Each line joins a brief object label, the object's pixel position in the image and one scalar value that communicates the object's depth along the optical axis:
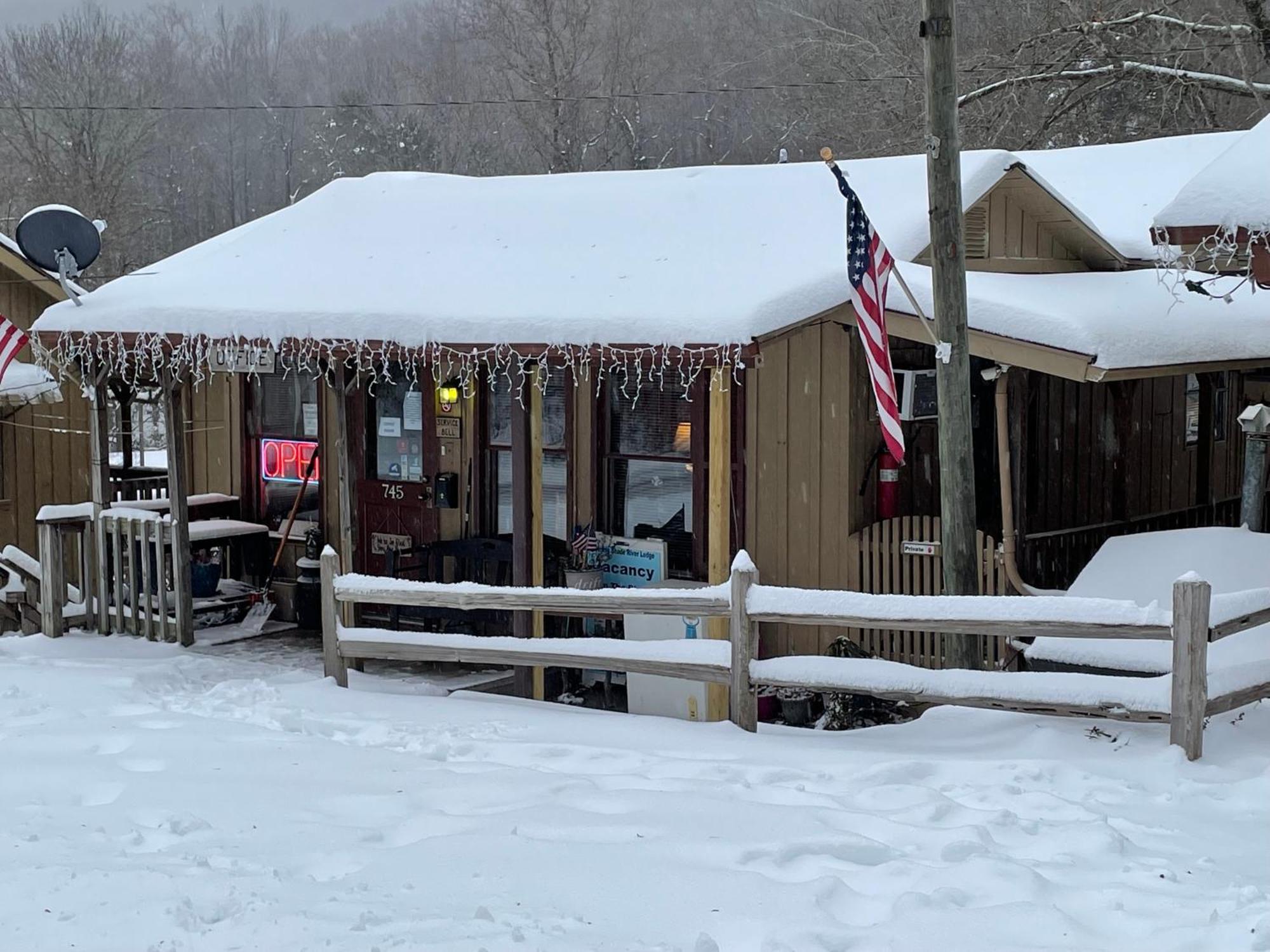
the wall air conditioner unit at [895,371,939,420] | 10.33
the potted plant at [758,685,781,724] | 10.08
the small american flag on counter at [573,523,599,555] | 11.34
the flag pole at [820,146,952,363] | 7.83
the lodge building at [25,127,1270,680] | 9.31
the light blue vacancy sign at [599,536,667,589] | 11.23
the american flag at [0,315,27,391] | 12.20
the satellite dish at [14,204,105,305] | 11.50
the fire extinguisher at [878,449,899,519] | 10.14
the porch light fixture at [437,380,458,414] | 12.48
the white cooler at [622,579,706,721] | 9.59
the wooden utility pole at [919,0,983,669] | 7.83
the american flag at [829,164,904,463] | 7.60
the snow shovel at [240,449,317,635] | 13.03
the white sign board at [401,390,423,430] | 12.76
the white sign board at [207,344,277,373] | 10.52
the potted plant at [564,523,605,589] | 11.13
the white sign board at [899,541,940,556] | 9.62
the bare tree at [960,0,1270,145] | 23.91
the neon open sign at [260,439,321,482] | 13.70
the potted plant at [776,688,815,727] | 9.81
